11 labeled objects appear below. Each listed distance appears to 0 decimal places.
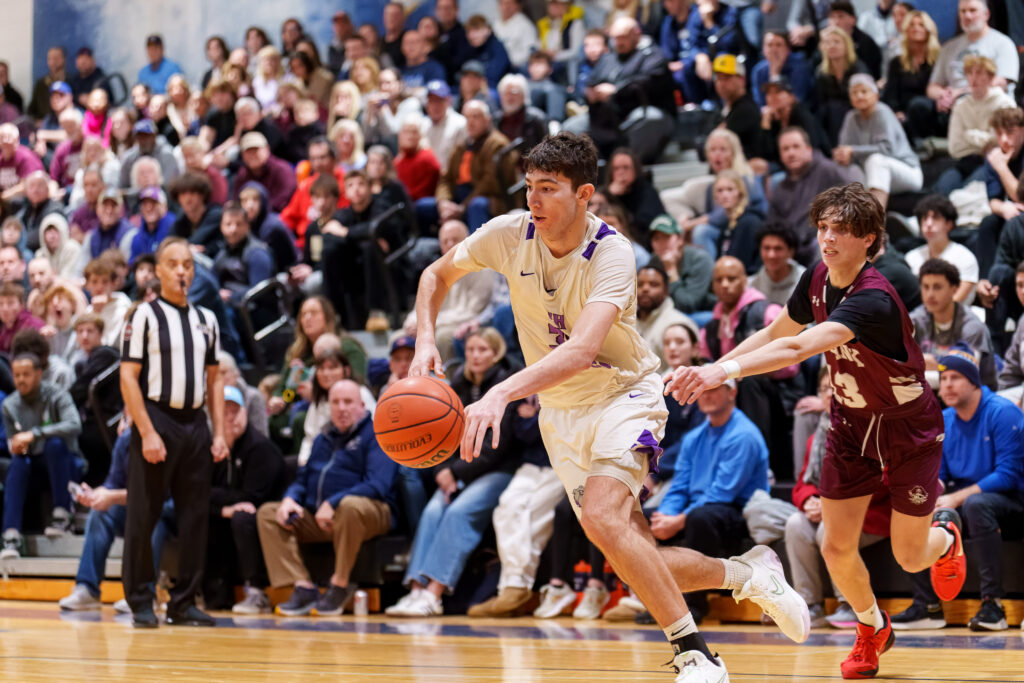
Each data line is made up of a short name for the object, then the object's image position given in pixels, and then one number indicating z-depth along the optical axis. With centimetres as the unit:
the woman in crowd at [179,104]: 1589
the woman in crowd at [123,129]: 1538
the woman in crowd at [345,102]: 1352
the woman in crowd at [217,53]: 1681
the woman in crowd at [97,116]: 1658
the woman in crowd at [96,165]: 1470
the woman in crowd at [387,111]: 1306
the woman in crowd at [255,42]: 1644
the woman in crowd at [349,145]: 1246
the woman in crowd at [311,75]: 1505
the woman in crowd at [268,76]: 1531
